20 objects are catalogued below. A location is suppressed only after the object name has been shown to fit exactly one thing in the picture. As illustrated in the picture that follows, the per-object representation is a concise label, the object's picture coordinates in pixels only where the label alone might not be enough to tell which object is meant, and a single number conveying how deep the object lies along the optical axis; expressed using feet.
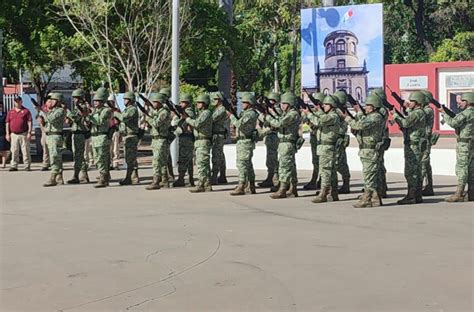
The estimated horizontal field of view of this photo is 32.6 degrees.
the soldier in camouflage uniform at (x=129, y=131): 48.28
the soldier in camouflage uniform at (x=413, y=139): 40.37
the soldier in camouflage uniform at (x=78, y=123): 49.67
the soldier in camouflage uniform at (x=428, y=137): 40.93
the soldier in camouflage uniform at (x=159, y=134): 47.06
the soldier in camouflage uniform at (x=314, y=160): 47.62
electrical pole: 61.41
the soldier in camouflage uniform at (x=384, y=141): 39.63
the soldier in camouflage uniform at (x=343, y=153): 42.06
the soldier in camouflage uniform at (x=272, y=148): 46.98
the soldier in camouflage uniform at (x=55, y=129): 48.70
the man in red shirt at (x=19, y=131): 59.21
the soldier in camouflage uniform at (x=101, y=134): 48.42
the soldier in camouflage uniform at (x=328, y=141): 40.42
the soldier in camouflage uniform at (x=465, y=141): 40.09
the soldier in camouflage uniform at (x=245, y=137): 44.14
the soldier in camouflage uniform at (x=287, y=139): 42.47
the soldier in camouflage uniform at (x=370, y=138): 38.68
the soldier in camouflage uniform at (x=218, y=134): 46.09
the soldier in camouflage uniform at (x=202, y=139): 45.27
